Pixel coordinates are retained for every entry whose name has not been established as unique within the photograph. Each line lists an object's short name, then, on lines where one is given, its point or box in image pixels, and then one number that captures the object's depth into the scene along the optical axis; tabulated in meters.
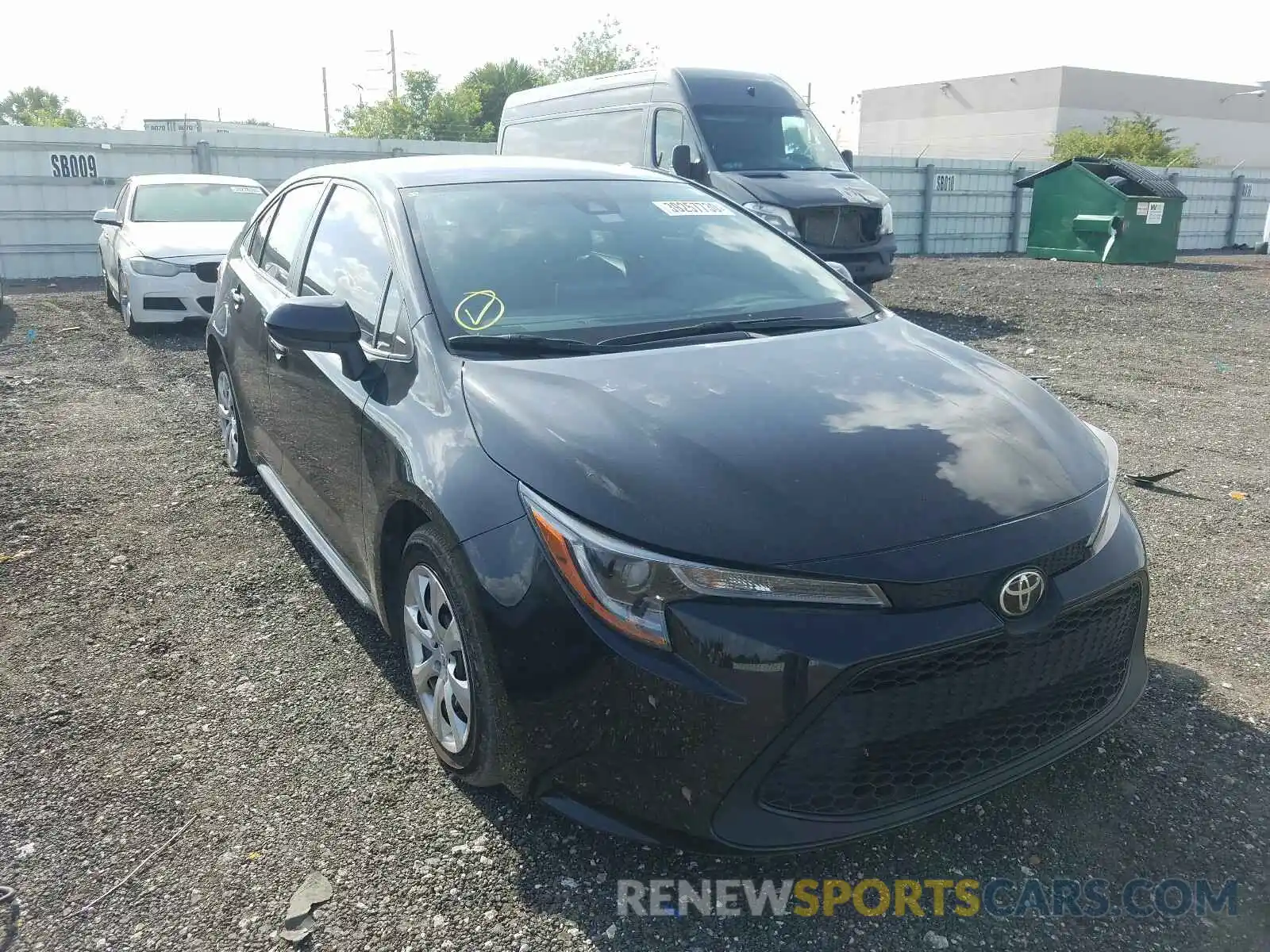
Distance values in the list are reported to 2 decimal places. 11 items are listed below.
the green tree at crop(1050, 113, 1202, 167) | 36.19
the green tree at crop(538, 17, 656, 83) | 66.06
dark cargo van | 9.94
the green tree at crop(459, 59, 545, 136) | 66.06
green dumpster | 17.39
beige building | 51.44
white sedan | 9.58
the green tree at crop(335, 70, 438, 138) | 63.47
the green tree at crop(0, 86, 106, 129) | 95.13
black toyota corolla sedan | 2.07
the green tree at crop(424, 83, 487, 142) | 57.59
